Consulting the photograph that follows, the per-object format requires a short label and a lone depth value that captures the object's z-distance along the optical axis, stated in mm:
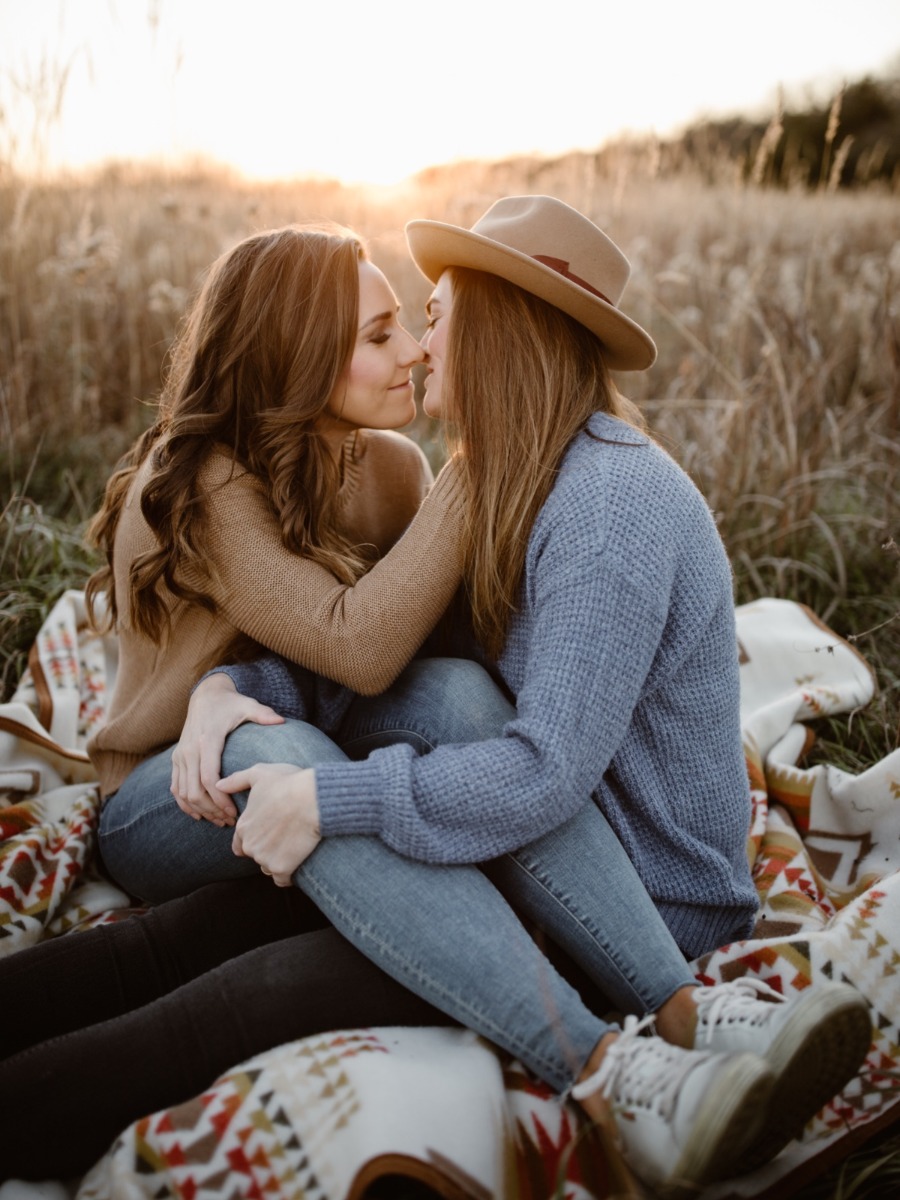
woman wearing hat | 1326
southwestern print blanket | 1252
